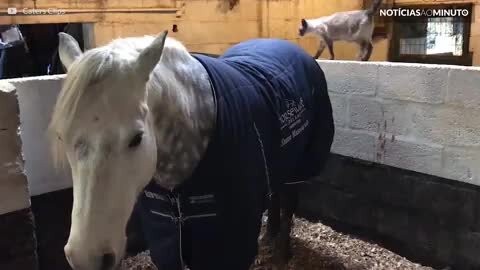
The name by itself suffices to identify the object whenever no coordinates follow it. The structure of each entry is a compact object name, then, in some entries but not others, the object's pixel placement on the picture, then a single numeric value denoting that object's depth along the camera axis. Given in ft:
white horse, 3.03
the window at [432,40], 13.25
